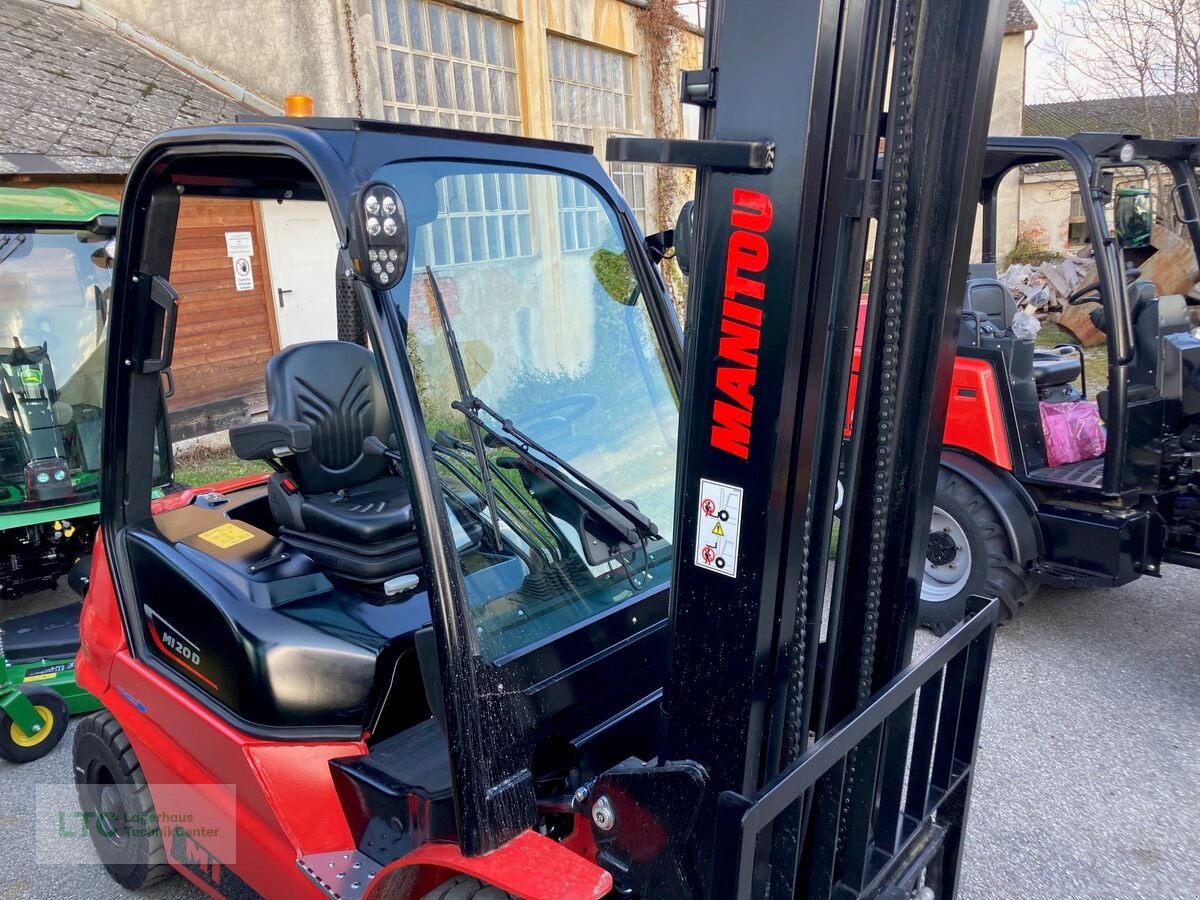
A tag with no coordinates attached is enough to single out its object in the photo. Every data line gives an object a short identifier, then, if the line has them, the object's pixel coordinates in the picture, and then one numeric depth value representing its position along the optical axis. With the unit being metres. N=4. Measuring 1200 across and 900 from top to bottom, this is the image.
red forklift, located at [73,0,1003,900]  1.50
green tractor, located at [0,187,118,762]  4.80
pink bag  4.84
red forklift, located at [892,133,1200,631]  4.19
